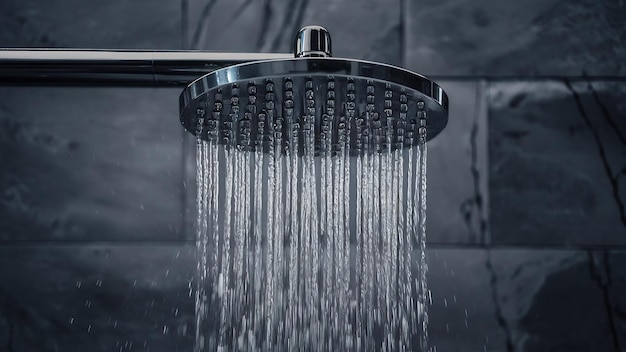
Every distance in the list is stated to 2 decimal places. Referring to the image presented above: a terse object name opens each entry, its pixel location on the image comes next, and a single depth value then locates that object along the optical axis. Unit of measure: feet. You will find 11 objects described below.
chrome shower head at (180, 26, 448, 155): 3.58
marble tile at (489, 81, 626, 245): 5.35
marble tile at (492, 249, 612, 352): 5.27
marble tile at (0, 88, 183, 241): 5.30
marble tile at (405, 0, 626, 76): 5.44
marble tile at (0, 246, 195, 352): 5.22
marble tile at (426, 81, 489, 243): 5.33
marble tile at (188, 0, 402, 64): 5.43
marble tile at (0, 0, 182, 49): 5.41
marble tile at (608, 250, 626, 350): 5.29
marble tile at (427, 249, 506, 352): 5.25
